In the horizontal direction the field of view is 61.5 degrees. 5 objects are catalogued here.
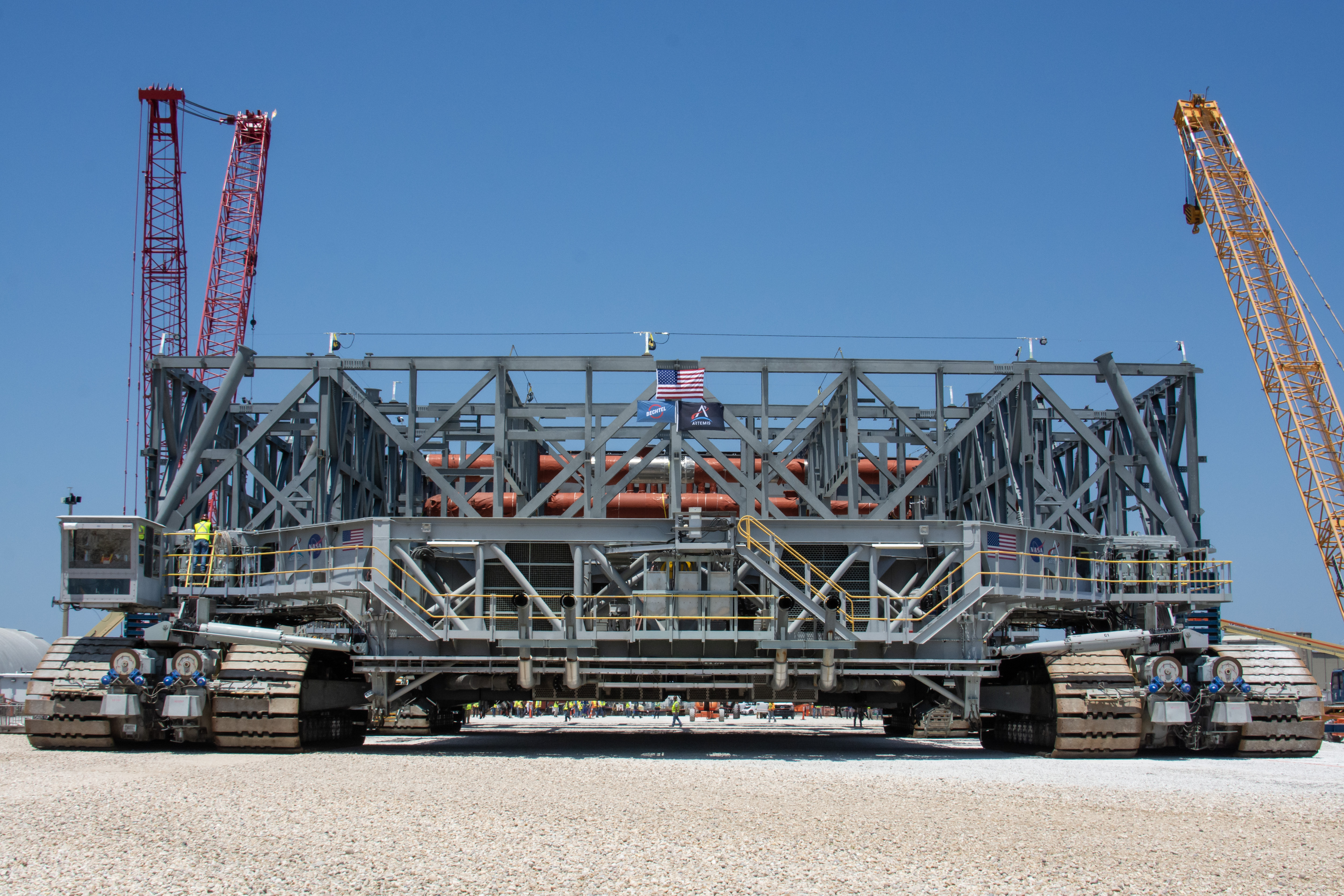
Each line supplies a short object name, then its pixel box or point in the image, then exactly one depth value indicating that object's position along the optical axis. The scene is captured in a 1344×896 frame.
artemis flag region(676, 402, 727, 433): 30.92
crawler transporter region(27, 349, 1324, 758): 24.61
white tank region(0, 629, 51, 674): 56.38
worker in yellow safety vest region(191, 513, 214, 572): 27.55
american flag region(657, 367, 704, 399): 30.53
